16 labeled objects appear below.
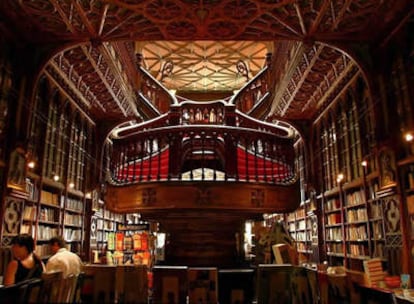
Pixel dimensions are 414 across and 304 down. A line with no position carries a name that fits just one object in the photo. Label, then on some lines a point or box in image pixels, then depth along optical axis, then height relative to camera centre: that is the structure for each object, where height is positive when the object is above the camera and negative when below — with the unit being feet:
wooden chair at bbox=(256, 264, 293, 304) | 10.12 -1.15
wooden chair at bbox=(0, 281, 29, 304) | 6.41 -0.94
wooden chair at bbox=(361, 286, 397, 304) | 6.31 -0.96
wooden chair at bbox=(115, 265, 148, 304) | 10.19 -1.22
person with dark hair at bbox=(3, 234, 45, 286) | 10.01 -0.66
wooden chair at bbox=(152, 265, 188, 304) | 10.09 -1.20
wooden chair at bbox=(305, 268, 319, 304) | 9.49 -1.08
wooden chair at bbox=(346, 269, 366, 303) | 7.47 -0.88
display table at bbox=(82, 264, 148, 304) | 10.27 -1.21
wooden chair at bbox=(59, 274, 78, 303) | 9.07 -1.23
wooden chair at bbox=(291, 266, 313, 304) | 9.77 -1.22
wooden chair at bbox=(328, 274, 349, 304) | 7.83 -1.01
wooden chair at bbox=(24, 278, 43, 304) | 6.98 -0.97
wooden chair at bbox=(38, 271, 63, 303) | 7.72 -1.01
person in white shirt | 11.31 -0.73
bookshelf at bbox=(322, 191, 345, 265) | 22.62 +0.75
